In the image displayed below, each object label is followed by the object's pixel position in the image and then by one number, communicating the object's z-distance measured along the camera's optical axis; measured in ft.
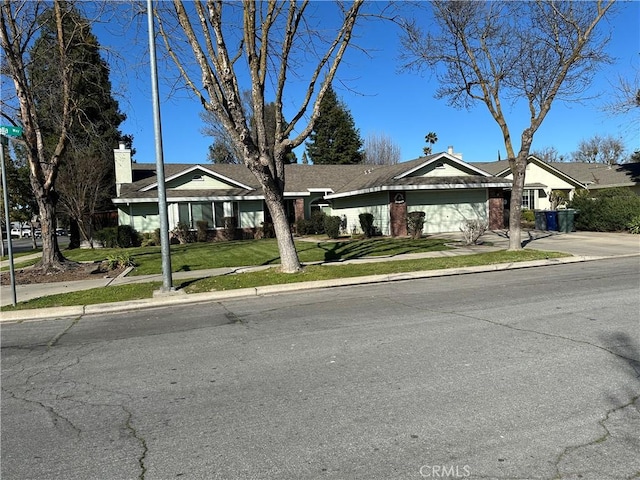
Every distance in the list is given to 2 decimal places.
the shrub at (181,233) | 82.99
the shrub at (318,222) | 90.58
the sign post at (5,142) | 29.89
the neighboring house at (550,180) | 115.34
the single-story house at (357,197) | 81.82
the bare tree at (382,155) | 210.59
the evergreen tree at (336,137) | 188.14
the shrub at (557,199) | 102.37
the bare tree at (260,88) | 36.17
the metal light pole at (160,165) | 33.65
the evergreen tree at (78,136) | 50.44
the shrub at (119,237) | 79.87
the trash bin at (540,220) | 82.64
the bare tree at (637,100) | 74.49
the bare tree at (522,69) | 49.93
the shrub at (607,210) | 72.64
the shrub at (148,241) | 81.25
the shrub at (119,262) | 50.48
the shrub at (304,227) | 91.40
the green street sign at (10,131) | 29.96
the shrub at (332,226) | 80.02
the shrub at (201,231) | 85.81
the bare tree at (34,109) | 45.39
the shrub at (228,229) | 88.28
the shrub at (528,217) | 103.59
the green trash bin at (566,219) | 77.82
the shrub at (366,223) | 79.10
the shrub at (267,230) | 90.53
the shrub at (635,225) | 70.49
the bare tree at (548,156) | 252.54
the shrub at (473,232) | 61.00
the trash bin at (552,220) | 79.56
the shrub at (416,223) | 72.49
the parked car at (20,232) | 234.85
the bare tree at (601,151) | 233.14
